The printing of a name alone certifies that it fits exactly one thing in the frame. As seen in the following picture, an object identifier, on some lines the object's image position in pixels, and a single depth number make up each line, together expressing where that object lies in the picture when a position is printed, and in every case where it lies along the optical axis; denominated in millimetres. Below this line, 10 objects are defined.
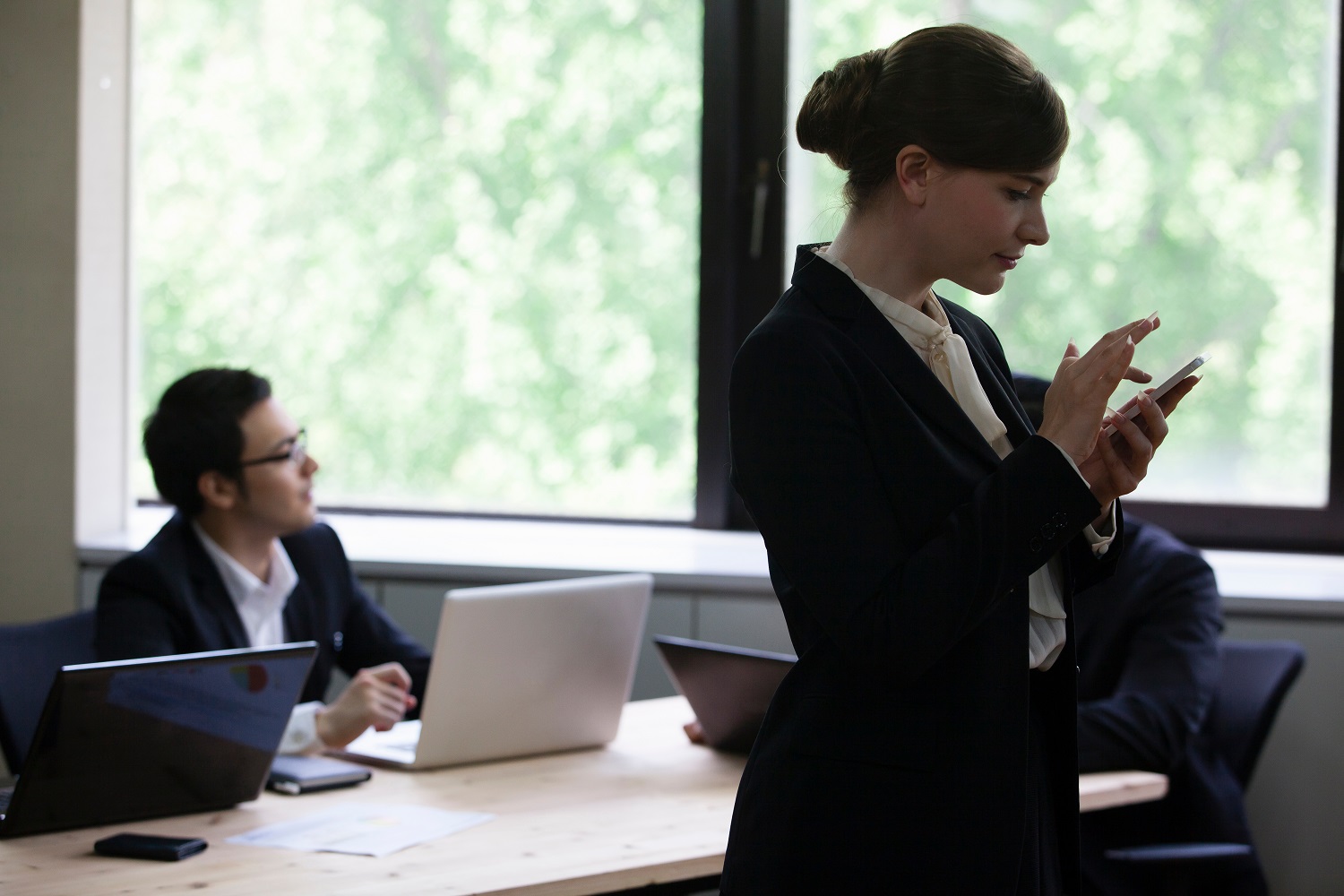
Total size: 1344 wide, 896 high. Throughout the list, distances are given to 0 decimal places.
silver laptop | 4215
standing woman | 2266
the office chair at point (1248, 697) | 5156
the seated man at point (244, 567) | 4707
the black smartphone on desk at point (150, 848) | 3525
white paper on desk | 3633
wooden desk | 3344
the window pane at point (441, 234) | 7785
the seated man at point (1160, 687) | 4863
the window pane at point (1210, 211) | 6949
